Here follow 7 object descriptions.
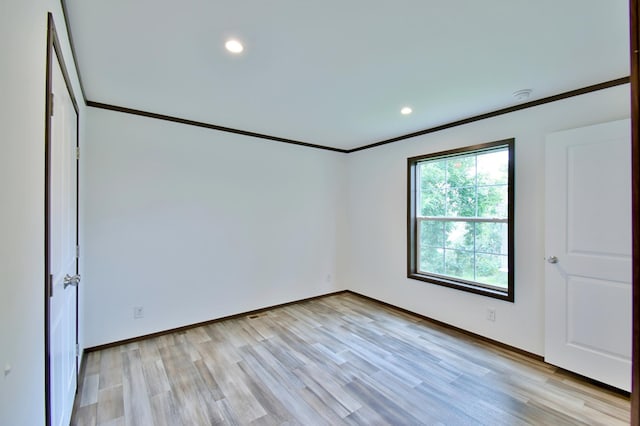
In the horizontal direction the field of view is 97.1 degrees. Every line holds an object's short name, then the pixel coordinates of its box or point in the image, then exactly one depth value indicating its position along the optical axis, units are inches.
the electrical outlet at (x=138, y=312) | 115.5
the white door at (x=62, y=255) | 55.8
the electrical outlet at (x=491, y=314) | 115.2
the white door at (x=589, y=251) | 83.7
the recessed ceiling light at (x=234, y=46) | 70.1
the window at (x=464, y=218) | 115.2
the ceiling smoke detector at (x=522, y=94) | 95.7
